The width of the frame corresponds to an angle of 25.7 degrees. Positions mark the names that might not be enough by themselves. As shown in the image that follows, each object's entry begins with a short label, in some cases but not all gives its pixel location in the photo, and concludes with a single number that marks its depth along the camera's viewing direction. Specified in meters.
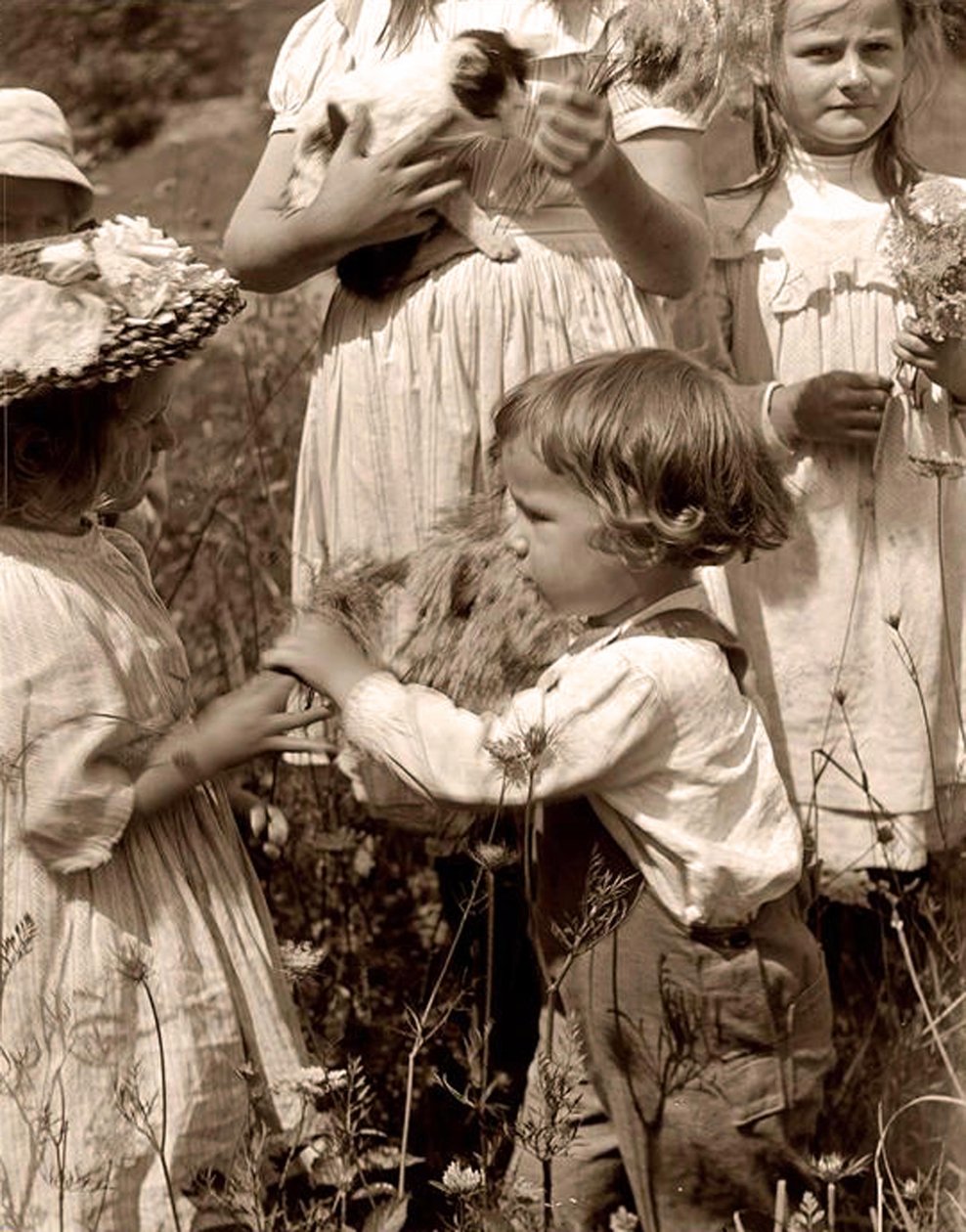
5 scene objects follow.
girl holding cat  2.66
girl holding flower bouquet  2.95
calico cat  2.64
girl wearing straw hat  2.24
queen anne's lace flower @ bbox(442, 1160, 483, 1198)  1.93
